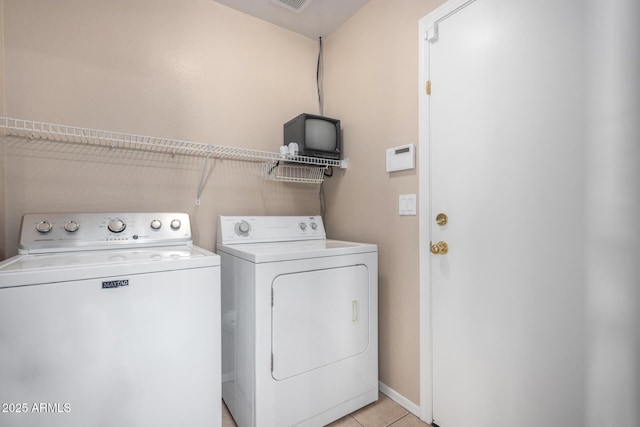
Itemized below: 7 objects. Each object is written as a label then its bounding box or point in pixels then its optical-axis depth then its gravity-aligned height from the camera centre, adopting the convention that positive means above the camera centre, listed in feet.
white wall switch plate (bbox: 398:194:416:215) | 5.19 +0.13
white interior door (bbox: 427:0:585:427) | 3.40 -0.02
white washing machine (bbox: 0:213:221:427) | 2.89 -1.38
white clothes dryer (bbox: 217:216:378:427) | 4.32 -1.96
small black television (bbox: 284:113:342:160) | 6.28 +1.72
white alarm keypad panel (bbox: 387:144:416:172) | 5.19 +1.00
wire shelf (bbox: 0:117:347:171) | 4.65 +1.31
